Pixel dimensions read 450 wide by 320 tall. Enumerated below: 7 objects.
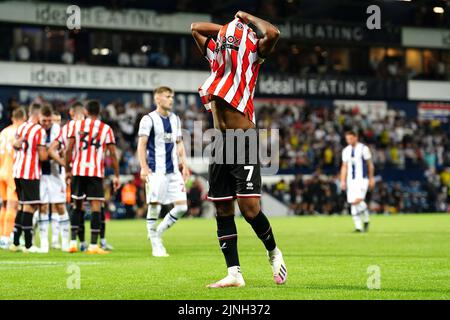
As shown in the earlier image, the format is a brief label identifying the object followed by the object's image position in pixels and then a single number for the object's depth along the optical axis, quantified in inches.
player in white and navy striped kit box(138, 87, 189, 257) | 557.3
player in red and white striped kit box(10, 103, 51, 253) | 603.8
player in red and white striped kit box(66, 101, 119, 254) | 589.0
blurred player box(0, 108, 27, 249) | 644.7
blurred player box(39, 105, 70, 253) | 622.2
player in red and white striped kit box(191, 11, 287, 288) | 336.8
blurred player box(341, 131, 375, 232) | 919.0
